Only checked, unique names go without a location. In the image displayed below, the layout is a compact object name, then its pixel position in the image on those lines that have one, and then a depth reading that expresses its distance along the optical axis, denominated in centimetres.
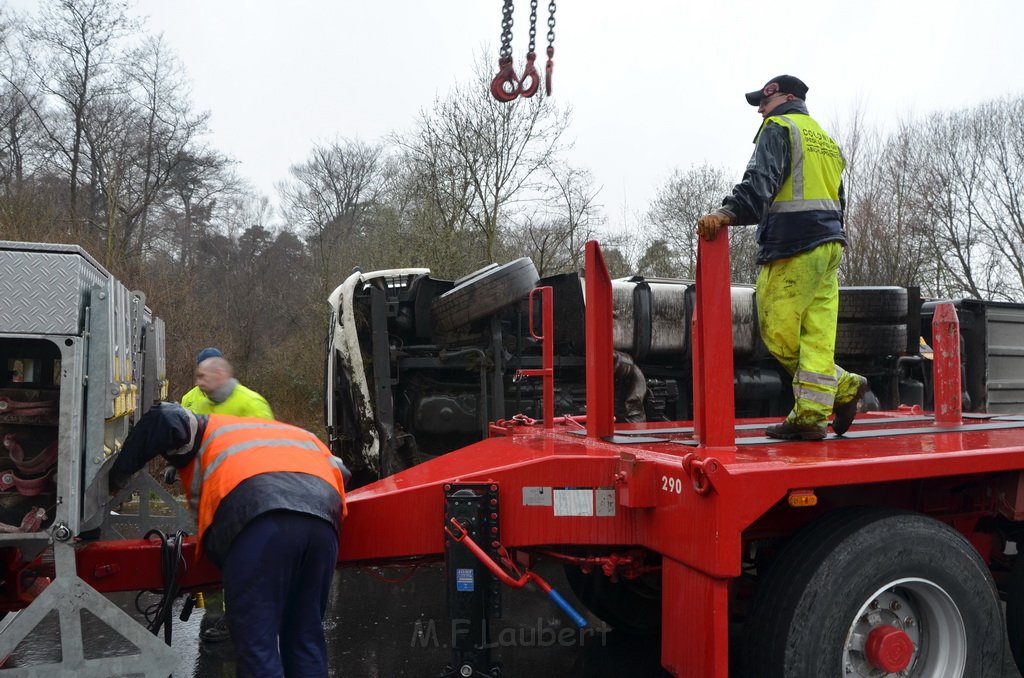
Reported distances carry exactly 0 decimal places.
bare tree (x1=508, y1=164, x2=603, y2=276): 1622
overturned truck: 595
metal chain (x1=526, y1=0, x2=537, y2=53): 472
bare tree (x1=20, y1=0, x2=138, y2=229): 1530
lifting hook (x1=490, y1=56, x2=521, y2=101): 441
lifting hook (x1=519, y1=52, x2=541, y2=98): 440
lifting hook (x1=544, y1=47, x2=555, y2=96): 482
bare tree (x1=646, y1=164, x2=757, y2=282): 1919
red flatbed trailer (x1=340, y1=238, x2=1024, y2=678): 257
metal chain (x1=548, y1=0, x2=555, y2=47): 478
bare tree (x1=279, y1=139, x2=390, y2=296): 2322
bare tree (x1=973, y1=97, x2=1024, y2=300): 2317
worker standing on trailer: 328
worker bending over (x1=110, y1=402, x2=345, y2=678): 262
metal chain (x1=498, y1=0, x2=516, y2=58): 461
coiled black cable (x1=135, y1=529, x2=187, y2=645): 280
